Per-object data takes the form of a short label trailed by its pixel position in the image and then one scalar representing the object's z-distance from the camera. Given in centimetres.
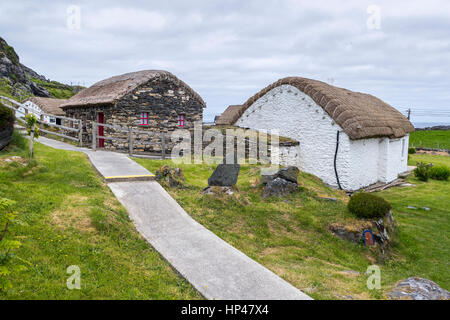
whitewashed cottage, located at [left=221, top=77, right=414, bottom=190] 1530
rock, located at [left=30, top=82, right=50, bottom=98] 5057
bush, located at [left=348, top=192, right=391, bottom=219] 1000
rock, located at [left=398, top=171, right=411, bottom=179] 2045
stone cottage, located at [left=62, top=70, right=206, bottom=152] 1773
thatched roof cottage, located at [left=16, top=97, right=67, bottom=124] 2655
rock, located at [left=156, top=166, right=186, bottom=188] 1120
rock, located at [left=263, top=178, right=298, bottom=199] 1186
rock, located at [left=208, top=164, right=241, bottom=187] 1124
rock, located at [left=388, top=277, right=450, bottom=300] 553
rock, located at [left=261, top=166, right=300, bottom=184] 1234
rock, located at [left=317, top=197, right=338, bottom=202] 1171
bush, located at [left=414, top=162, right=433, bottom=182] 1991
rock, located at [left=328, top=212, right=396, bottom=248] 943
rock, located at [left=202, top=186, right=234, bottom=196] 1073
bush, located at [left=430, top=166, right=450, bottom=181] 2048
